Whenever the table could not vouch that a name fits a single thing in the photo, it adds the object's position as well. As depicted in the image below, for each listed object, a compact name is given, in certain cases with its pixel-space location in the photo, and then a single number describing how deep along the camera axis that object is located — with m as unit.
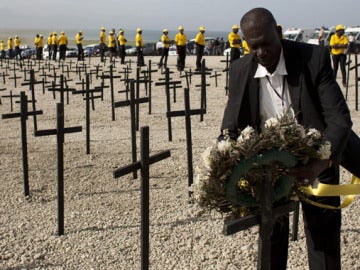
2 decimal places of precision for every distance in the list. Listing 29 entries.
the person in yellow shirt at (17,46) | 32.35
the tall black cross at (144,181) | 3.90
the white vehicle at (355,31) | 35.84
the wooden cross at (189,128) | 6.09
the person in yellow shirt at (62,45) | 28.25
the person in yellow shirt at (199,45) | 20.47
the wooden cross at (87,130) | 8.19
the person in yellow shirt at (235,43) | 19.19
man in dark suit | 2.50
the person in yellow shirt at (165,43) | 21.55
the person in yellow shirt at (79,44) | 28.52
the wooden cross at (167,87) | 9.01
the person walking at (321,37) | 25.29
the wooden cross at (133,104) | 6.66
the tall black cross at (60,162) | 5.04
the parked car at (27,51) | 39.51
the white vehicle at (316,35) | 36.01
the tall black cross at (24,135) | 5.99
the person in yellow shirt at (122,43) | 24.75
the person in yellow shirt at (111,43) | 25.72
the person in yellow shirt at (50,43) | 30.46
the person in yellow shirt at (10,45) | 32.49
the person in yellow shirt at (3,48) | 32.10
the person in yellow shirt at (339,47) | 14.88
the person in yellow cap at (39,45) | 29.39
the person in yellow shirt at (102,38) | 28.52
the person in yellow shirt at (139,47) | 22.76
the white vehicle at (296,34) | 36.55
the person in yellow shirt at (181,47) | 20.58
